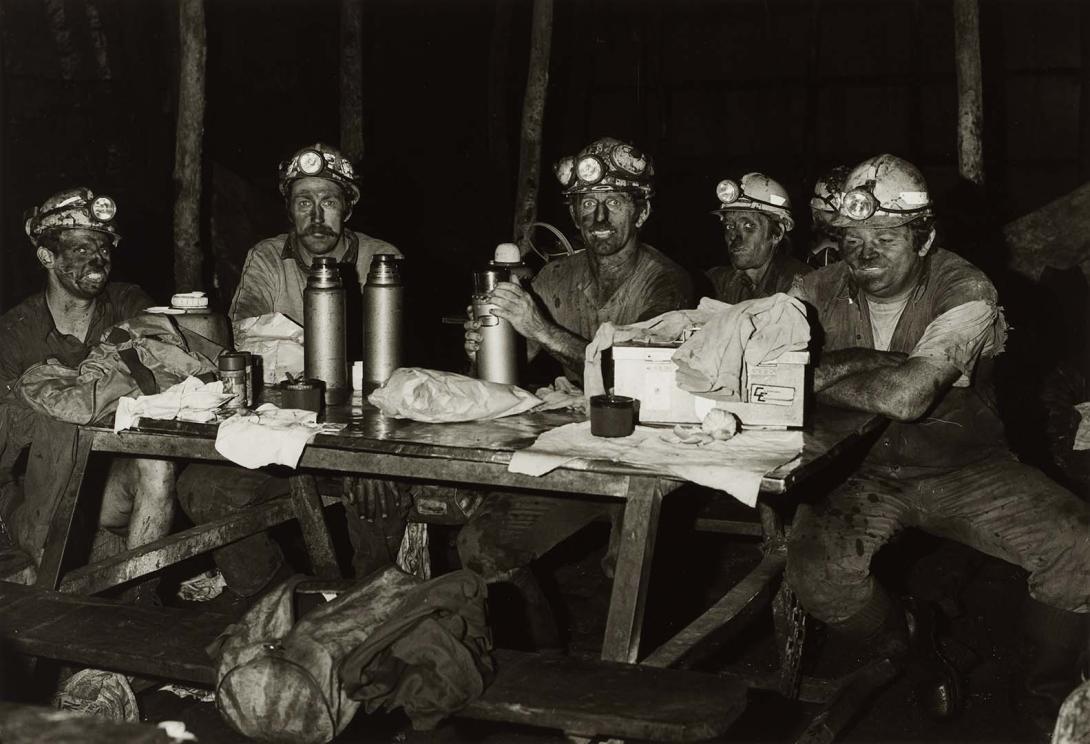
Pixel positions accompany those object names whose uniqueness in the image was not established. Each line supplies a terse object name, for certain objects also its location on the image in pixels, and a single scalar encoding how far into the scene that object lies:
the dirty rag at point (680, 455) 3.06
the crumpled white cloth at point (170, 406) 3.85
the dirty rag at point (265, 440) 3.54
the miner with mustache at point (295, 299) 4.62
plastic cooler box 3.57
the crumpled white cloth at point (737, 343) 3.52
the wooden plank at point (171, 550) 4.07
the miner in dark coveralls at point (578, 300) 4.14
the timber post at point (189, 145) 8.12
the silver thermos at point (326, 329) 4.06
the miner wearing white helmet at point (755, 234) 6.06
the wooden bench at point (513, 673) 2.79
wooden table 3.19
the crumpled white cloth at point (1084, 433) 3.82
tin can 3.88
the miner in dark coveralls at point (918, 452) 3.88
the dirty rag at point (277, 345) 4.53
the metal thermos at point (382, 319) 4.09
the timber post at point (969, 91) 8.20
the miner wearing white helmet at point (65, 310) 4.63
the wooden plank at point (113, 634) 3.24
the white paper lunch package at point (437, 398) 3.75
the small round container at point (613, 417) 3.51
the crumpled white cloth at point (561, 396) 4.04
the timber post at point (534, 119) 9.44
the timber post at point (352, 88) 10.62
